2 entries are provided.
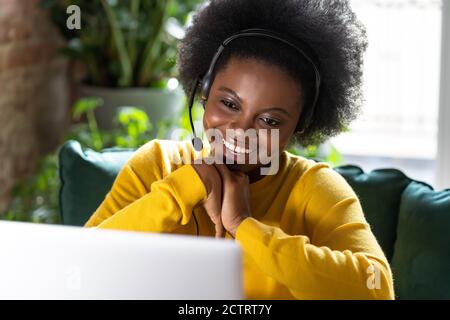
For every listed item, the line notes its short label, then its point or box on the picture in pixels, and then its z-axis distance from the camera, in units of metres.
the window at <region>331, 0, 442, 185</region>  4.89
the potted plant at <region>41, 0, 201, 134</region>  3.11
